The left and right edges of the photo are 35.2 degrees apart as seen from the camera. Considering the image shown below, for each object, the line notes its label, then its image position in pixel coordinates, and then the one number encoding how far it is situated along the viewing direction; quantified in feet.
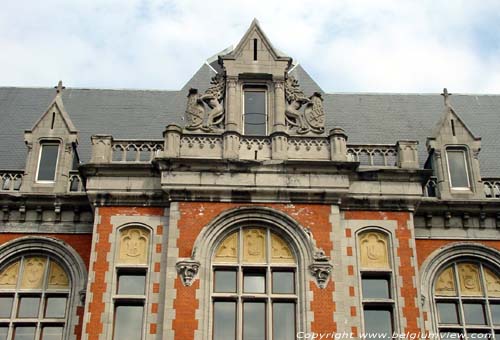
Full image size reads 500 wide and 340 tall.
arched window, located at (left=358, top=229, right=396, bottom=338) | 64.13
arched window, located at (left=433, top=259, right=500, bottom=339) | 67.67
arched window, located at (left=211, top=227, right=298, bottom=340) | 62.03
